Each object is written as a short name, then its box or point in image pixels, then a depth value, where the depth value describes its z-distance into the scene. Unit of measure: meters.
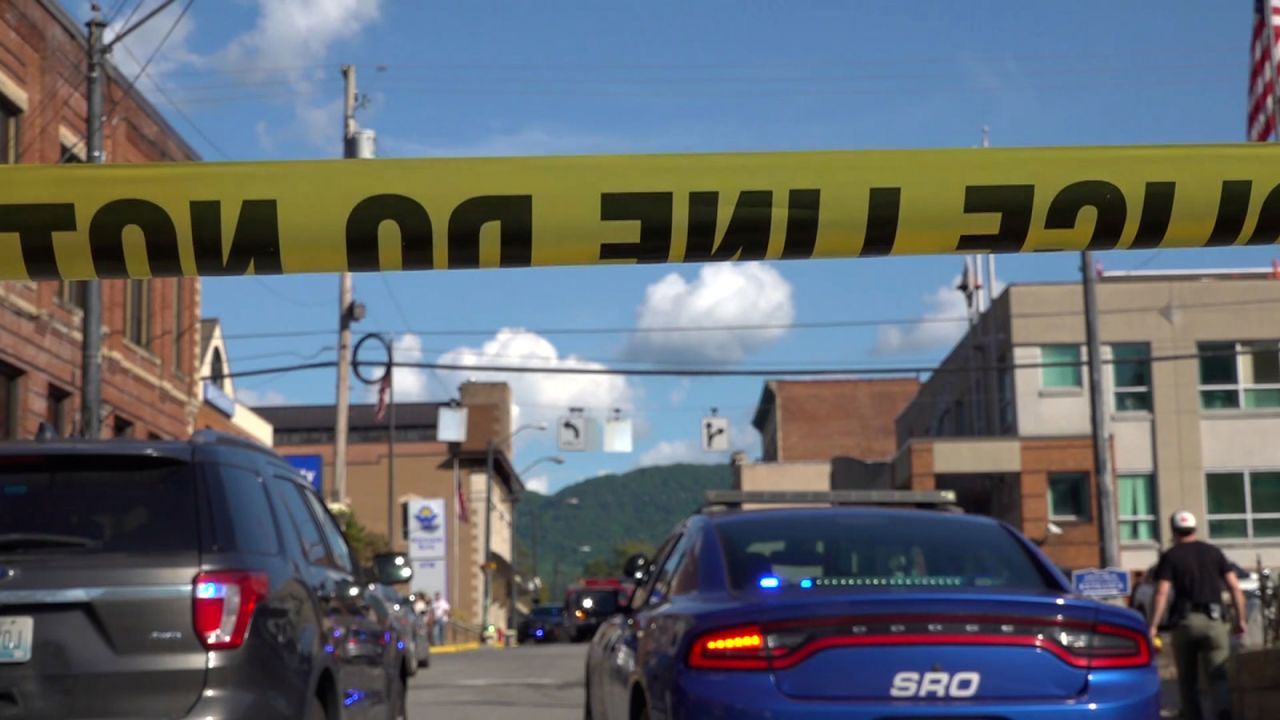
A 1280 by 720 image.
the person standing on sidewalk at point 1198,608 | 12.37
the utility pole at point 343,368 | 38.28
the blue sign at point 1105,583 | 22.30
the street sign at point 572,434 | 54.69
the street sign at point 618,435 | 54.47
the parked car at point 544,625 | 58.78
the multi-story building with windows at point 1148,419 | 47.88
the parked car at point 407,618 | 9.75
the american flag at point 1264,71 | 19.69
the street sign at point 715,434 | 60.44
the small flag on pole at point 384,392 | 43.97
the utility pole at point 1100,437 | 29.30
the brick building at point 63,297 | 26.25
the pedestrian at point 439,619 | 54.12
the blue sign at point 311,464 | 40.94
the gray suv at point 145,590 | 6.32
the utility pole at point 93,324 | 20.91
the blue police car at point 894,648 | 6.19
